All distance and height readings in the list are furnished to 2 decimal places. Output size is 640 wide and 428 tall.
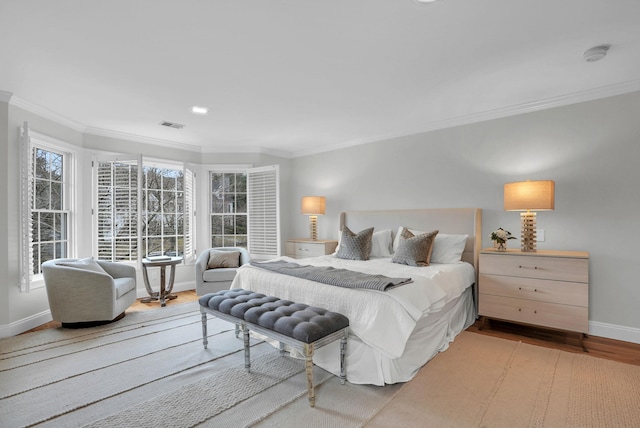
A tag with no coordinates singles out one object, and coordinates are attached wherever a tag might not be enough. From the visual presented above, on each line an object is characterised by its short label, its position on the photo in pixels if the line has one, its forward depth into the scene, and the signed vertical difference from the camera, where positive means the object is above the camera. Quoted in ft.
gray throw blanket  8.11 -1.77
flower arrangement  11.25 -0.83
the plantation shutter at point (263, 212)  17.99 +0.04
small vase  11.27 -1.18
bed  7.46 -2.25
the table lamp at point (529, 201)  10.28 +0.35
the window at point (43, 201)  11.37 +0.47
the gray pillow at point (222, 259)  15.46 -2.20
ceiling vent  13.93 +3.84
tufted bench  6.86 -2.49
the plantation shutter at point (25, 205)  11.27 +0.29
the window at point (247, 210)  18.08 +0.15
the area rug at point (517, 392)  6.34 -3.99
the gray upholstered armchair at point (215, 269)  14.75 -2.59
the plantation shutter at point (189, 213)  17.41 -0.01
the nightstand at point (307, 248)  16.43 -1.82
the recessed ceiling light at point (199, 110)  12.26 +3.89
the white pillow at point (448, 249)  11.99 -1.36
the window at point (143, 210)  15.01 +0.15
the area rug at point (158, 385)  6.46 -4.00
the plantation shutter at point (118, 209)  14.90 +0.19
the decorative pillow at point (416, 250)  11.32 -1.33
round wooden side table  14.69 -2.96
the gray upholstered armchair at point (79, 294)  11.38 -2.85
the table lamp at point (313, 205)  17.10 +0.39
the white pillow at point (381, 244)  13.87 -1.36
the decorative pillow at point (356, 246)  13.20 -1.36
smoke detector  7.98 +3.92
